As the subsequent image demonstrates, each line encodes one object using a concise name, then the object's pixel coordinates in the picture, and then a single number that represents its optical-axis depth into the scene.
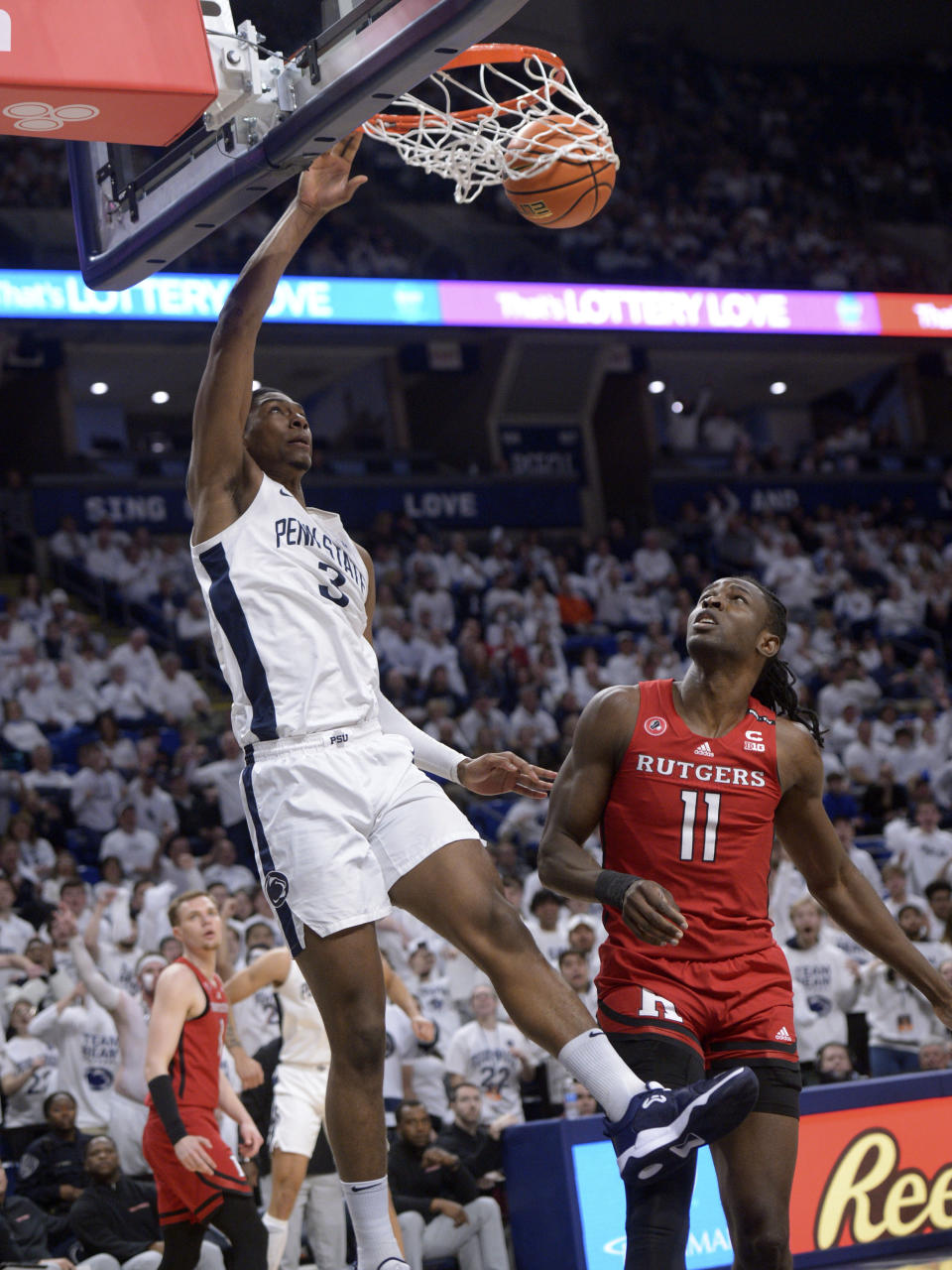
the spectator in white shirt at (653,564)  18.72
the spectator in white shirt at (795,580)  18.58
